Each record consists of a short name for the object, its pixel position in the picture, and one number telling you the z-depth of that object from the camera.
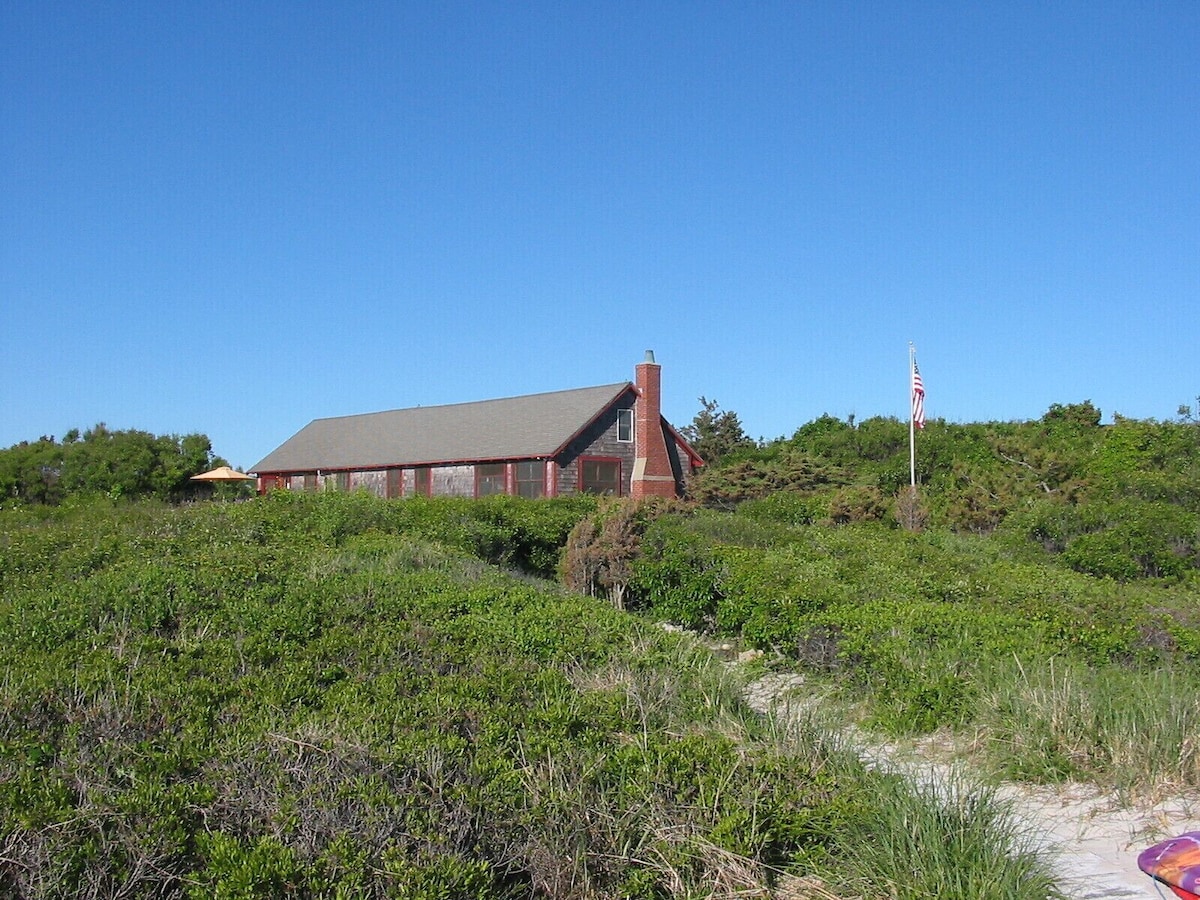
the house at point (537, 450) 31.17
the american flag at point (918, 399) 21.41
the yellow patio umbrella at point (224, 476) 36.03
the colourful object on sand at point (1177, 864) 4.28
